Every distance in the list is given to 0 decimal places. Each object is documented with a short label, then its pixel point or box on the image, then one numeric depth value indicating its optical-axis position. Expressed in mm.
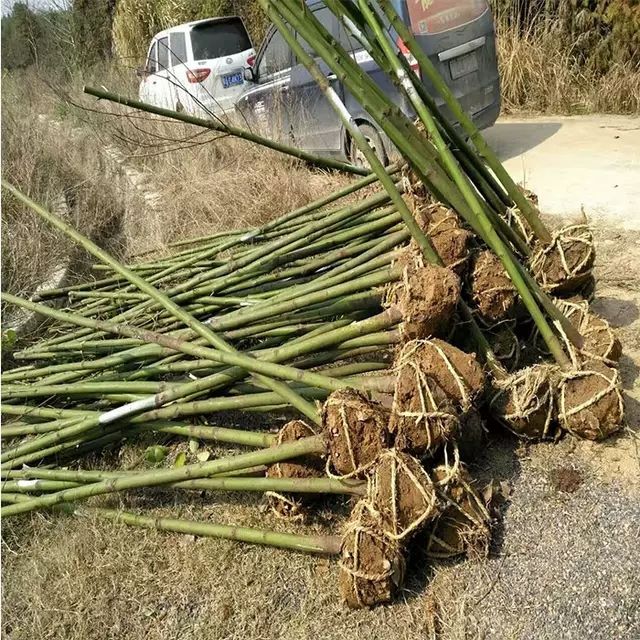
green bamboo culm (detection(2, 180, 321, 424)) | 2422
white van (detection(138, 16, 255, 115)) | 11445
